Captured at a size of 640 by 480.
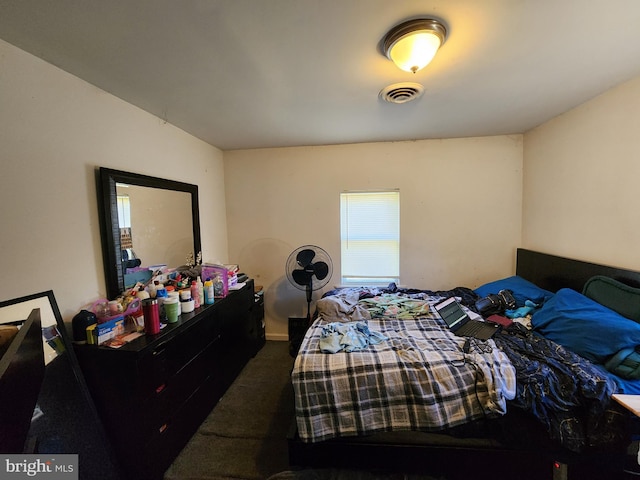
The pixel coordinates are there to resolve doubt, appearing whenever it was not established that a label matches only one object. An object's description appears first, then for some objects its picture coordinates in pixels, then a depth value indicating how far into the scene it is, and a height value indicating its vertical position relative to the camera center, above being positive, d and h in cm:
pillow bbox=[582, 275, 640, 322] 154 -52
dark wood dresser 136 -96
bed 126 -96
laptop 181 -80
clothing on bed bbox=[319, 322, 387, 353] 161 -79
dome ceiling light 113 +85
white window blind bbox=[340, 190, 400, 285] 304 -17
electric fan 265 -47
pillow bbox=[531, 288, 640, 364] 138 -66
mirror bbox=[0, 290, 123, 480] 117 -86
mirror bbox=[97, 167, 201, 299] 165 +2
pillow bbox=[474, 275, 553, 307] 221 -66
